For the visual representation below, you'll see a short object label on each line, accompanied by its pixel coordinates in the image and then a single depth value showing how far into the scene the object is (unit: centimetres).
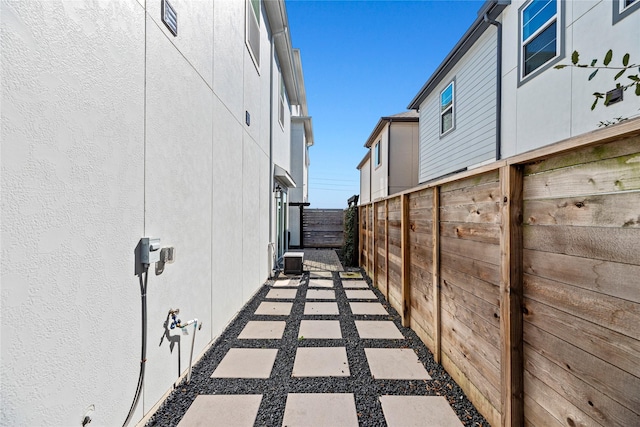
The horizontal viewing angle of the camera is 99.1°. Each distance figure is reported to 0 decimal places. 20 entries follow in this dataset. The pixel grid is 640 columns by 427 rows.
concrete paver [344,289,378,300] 554
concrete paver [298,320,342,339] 369
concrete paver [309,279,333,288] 631
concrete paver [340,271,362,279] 729
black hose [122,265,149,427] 197
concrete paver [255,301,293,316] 454
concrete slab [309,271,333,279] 721
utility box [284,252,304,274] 732
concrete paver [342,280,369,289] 631
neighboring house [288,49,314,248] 1337
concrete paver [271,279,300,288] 628
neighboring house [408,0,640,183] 360
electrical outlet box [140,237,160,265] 201
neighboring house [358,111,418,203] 1114
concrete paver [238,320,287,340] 366
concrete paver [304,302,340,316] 460
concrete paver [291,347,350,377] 281
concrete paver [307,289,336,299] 548
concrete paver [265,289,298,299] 545
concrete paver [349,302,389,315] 467
